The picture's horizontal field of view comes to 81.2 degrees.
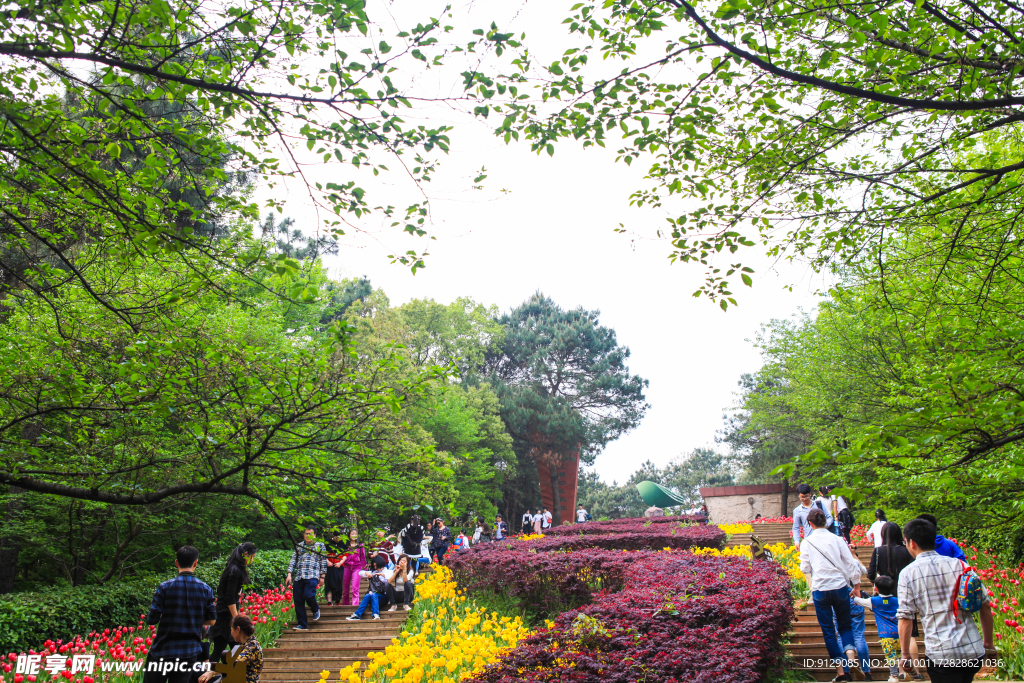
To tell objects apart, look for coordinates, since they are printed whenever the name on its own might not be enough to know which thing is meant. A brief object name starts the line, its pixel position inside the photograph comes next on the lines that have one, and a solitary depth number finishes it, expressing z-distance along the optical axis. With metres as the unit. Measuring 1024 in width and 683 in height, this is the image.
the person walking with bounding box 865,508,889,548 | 8.26
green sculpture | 42.06
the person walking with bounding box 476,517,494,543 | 18.36
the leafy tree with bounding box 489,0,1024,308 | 3.93
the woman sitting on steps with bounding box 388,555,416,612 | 9.22
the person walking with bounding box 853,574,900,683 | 5.76
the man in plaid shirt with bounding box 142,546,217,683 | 4.54
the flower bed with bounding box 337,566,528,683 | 5.71
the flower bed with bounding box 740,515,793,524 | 20.19
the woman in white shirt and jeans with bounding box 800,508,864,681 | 5.48
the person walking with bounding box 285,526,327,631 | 8.43
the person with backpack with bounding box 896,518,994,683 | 3.55
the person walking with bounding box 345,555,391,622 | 9.09
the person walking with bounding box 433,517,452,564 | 15.04
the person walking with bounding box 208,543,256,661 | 5.97
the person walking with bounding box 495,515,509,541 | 20.66
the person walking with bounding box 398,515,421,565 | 11.41
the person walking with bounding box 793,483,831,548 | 8.20
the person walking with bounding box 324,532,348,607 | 9.92
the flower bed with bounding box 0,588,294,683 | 6.53
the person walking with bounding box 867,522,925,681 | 5.84
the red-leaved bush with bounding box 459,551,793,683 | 4.00
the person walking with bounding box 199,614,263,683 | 4.35
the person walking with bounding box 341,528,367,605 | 9.81
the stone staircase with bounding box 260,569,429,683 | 7.41
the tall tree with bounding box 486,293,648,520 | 33.50
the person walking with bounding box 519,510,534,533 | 23.62
